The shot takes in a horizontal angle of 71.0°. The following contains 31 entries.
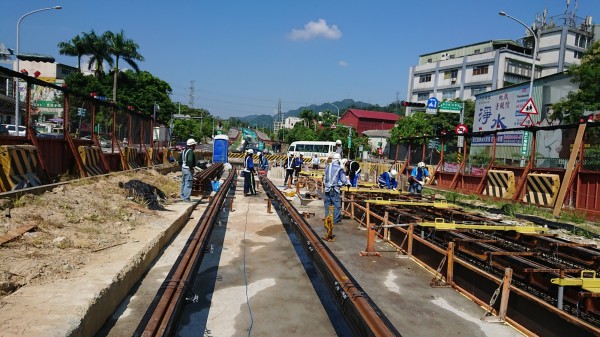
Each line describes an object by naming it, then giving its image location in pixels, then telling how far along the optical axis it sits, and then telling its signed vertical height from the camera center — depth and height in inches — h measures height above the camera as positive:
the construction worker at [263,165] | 758.3 -36.3
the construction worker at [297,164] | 765.3 -31.3
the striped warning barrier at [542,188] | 458.0 -29.5
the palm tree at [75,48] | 1914.4 +392.5
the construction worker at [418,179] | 537.6 -31.8
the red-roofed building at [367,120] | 3297.2 +250.2
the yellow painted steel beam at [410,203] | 377.4 -44.9
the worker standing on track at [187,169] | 436.5 -30.2
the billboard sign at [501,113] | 1111.0 +136.7
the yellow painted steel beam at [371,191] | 480.2 -45.0
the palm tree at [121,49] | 1947.6 +405.7
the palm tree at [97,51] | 1918.1 +387.9
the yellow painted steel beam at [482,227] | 269.7 -45.7
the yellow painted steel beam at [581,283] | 162.3 -46.1
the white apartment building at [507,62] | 2156.7 +521.2
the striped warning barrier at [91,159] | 434.4 -27.0
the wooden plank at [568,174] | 424.8 -10.6
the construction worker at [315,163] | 1281.3 -46.1
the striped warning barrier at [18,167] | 288.8 -27.1
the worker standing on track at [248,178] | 588.8 -48.5
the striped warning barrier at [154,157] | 763.6 -35.9
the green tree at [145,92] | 2265.0 +259.6
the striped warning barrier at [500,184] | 532.7 -31.9
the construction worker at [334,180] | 382.6 -28.4
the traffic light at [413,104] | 988.3 +119.3
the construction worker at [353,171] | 570.9 -28.3
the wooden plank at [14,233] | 194.1 -50.5
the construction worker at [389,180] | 574.9 -38.0
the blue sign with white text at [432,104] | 1148.2 +140.9
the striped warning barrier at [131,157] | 595.7 -30.4
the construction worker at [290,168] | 728.6 -37.4
